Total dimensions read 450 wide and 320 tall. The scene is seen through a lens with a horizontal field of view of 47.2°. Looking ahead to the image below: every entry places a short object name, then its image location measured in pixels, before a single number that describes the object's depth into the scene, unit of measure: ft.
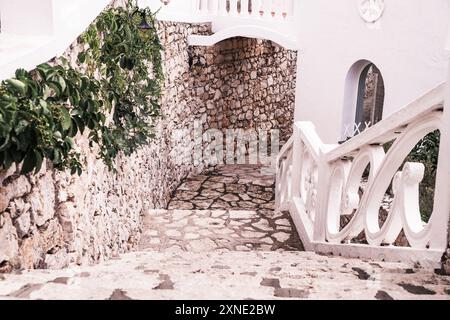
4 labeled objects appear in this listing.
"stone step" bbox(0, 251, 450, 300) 6.38
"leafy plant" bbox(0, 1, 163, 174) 7.82
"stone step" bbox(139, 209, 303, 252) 17.46
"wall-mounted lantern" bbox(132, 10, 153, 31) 18.20
